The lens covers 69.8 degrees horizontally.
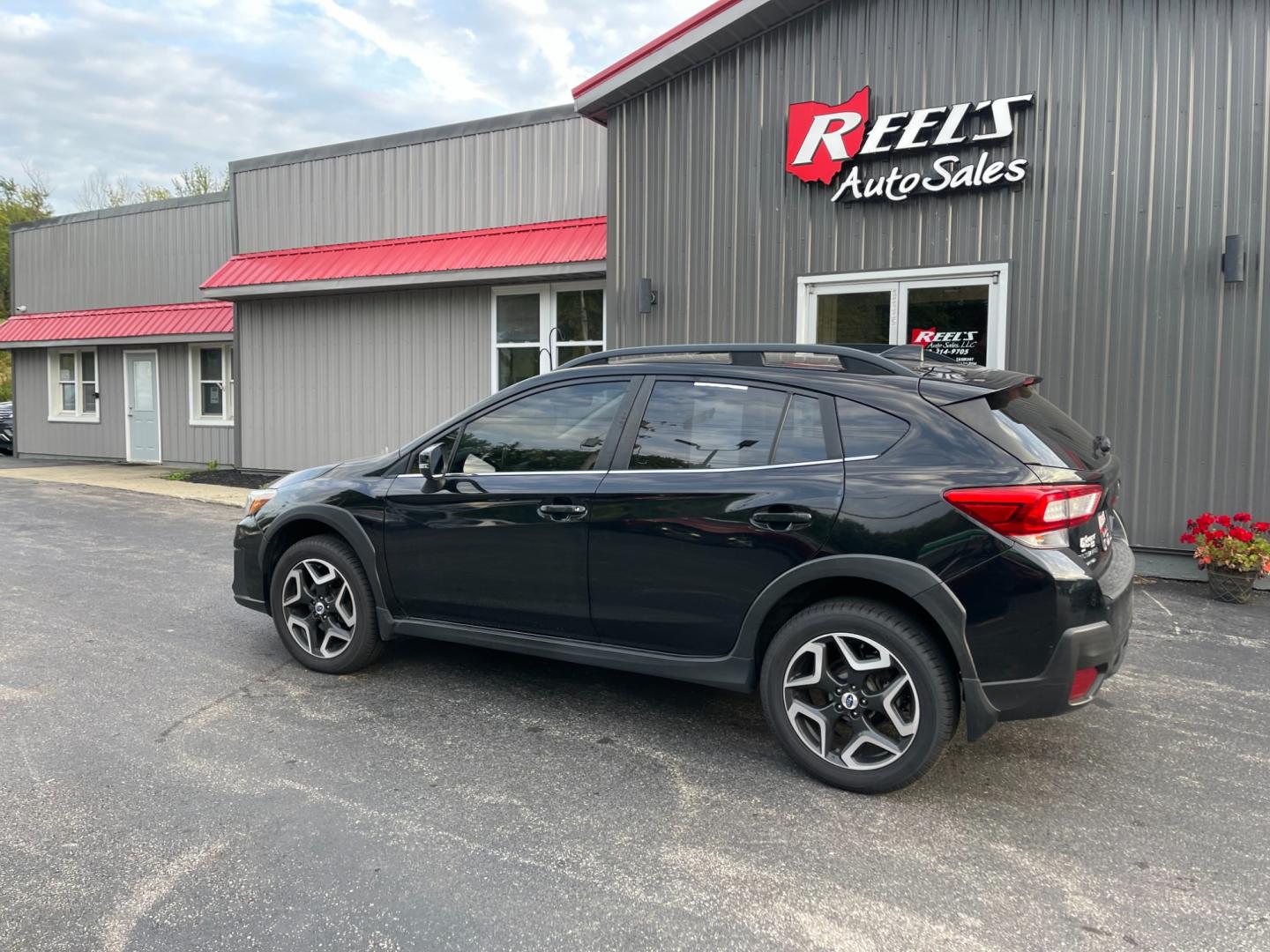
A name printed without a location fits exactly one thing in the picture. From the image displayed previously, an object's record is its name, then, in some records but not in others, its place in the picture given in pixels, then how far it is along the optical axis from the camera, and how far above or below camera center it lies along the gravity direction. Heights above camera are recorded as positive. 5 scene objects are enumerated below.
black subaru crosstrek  3.26 -0.47
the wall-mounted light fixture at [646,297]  9.35 +1.31
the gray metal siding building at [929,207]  7.11 +2.03
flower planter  6.57 -1.16
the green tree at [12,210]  40.25 +9.79
